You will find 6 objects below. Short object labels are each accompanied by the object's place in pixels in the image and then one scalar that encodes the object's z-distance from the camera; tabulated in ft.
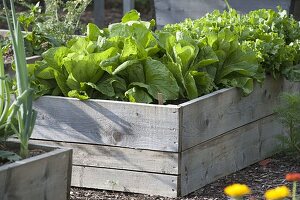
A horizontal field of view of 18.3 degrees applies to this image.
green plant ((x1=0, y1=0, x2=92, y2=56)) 21.66
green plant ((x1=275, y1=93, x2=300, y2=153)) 18.88
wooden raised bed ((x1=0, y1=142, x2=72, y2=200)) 13.49
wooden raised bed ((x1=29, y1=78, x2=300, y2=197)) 16.67
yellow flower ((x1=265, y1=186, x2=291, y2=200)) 9.11
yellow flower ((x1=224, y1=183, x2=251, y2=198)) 9.25
